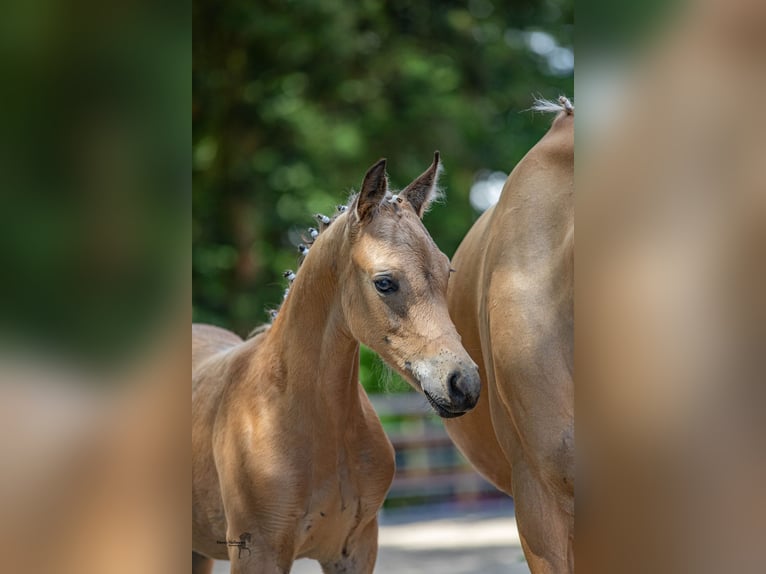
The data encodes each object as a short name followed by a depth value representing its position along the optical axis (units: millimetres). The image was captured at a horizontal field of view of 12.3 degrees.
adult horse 5430
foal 5555
